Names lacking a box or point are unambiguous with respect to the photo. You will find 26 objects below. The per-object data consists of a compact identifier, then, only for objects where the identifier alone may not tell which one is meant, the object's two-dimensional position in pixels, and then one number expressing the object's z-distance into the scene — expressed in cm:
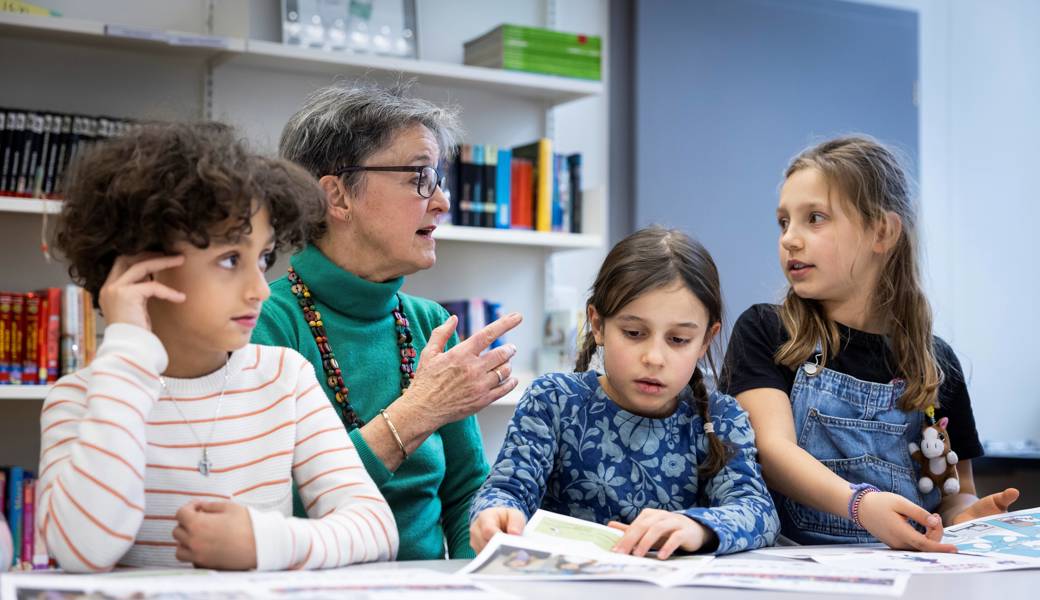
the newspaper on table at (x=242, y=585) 93
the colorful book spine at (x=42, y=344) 278
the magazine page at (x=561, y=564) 113
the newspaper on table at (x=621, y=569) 112
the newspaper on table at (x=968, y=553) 129
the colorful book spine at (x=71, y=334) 281
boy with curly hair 108
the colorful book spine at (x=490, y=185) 338
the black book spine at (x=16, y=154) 279
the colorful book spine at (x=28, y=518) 271
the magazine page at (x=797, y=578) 111
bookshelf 301
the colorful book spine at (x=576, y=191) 353
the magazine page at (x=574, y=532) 128
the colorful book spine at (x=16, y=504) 275
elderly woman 165
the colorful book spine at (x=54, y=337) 279
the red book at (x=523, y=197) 344
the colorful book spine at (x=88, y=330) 283
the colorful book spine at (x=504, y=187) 340
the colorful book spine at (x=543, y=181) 345
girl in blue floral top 152
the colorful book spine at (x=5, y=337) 275
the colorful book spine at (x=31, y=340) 277
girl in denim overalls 172
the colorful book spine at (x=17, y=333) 276
